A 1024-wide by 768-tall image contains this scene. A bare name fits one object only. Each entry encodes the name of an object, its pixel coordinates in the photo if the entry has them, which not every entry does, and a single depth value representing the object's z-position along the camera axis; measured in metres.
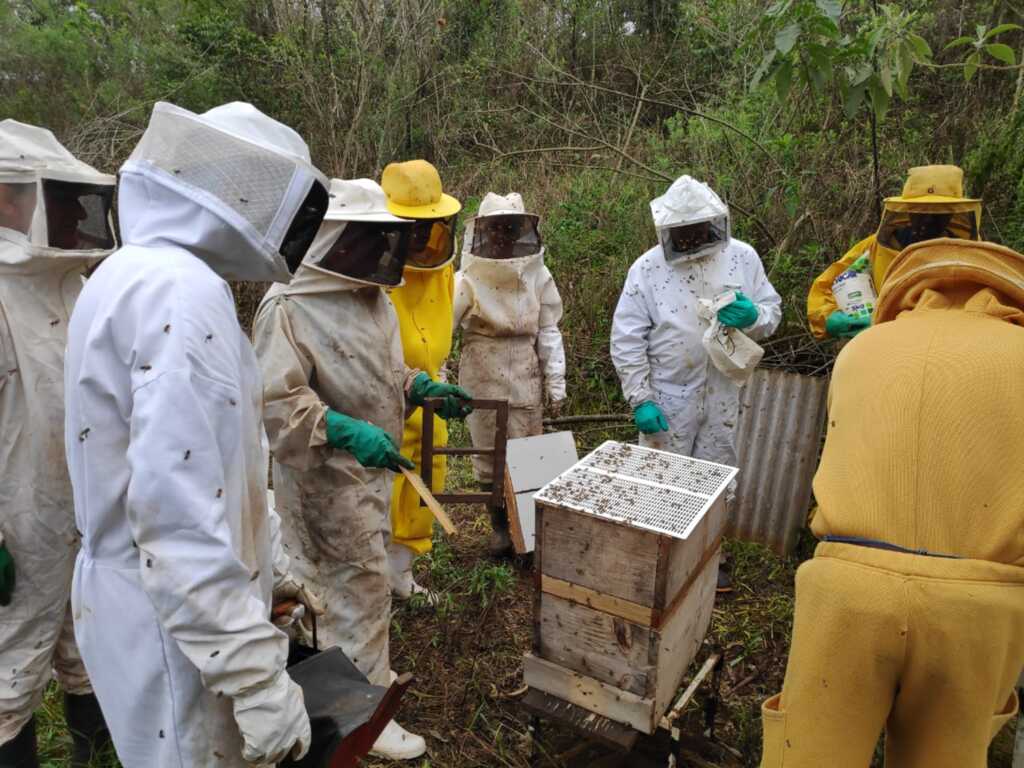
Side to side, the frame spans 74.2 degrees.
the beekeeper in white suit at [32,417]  2.29
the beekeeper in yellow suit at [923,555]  1.63
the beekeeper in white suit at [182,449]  1.32
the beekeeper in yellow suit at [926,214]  3.33
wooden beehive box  2.15
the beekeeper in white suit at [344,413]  2.44
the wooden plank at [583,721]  2.26
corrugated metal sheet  4.39
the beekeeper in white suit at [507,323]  4.15
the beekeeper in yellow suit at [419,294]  3.42
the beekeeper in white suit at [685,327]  3.87
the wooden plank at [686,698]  2.34
